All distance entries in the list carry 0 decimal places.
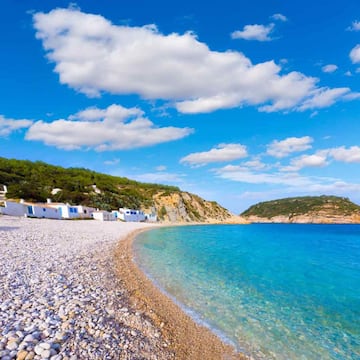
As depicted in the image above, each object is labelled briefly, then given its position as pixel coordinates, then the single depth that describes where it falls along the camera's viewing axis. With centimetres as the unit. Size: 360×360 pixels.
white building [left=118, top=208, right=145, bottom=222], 7475
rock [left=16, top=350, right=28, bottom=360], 510
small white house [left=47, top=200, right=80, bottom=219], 5275
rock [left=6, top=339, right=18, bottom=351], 536
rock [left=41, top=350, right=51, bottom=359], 524
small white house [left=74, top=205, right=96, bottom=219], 5876
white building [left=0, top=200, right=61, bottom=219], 4127
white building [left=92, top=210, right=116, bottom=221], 6281
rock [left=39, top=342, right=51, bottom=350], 550
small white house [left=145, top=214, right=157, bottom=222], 8919
